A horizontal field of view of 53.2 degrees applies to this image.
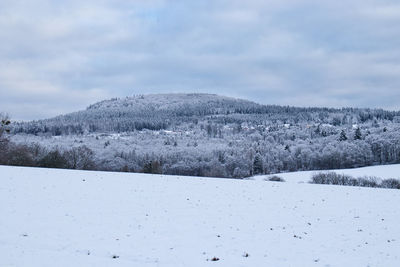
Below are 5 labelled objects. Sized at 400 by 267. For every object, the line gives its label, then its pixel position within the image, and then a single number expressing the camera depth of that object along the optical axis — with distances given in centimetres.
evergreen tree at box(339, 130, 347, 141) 11428
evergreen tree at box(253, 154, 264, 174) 10144
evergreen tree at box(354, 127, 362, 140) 11361
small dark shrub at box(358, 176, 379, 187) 5412
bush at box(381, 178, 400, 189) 5262
